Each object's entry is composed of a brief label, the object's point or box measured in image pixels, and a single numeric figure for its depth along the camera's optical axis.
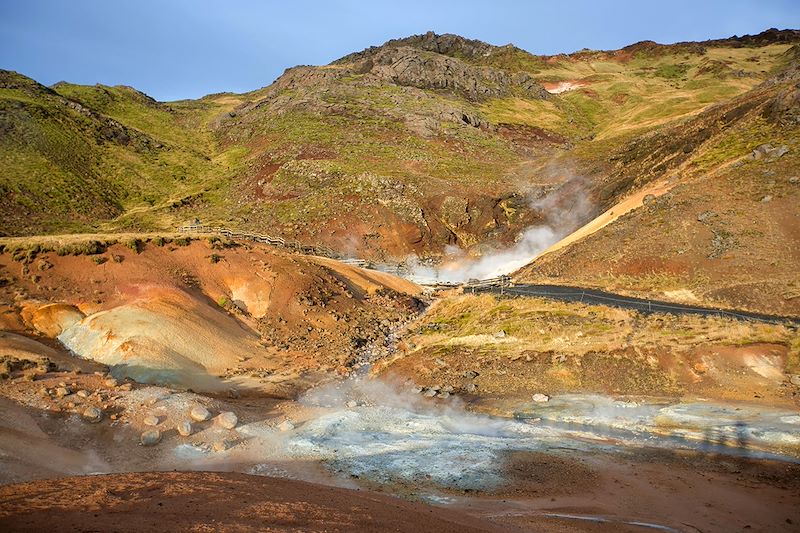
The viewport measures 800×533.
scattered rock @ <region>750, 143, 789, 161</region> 38.25
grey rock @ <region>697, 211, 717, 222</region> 35.78
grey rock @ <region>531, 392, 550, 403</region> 20.72
